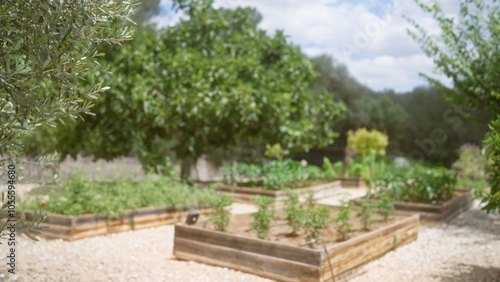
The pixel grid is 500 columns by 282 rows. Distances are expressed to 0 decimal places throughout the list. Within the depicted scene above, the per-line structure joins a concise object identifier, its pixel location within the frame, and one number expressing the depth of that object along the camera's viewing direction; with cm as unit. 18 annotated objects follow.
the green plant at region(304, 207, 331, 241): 561
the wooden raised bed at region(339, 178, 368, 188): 1460
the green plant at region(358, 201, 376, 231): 654
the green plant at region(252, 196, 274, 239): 578
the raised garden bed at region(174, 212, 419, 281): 487
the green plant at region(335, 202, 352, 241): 582
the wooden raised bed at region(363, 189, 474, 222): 877
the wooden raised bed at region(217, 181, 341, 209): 1060
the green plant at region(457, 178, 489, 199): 1278
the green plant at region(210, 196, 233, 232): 612
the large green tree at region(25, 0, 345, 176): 1073
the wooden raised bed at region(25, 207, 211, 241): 680
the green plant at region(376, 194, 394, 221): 722
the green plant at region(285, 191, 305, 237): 587
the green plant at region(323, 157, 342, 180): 1413
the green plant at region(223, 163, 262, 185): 1212
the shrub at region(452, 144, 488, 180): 1605
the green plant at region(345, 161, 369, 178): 1485
